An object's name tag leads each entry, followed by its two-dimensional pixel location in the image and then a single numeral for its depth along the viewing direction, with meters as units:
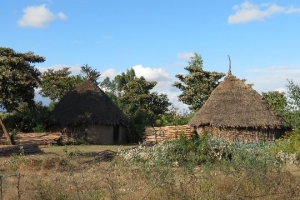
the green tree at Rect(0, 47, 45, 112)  24.28
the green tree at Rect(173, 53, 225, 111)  38.16
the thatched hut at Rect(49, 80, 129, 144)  27.66
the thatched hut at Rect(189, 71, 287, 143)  25.45
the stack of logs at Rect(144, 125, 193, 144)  28.30
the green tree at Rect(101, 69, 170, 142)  35.84
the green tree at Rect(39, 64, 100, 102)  37.19
